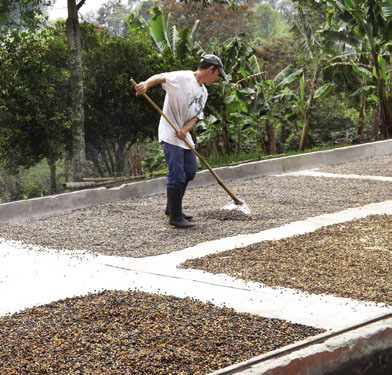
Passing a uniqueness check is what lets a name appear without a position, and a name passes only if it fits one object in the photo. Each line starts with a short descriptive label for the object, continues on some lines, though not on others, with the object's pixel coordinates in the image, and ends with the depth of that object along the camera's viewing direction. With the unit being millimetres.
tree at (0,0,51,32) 14859
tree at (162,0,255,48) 35031
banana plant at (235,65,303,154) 18891
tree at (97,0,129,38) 53531
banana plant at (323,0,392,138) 18203
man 8555
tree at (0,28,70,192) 15508
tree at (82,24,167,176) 16734
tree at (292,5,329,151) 20312
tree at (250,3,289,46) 58841
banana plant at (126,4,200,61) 18656
